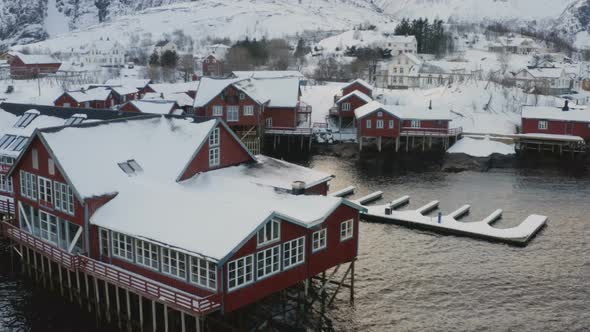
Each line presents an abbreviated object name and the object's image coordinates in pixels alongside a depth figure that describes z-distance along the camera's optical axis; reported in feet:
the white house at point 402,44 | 554.87
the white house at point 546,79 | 396.16
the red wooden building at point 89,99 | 314.35
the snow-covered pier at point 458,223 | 166.50
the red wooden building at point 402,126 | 290.56
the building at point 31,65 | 504.02
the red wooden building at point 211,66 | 521.53
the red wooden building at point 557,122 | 285.23
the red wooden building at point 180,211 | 104.22
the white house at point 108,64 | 643.86
